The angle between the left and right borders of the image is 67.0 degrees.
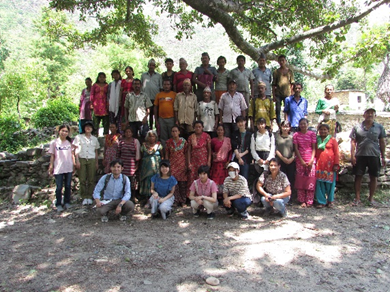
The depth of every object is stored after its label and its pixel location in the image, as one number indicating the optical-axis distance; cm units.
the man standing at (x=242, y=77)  649
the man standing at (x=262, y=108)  611
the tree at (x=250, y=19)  698
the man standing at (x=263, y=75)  667
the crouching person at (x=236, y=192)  507
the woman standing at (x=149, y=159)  582
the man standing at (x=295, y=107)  627
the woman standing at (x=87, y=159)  594
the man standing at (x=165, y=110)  619
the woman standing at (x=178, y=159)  581
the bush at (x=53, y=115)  1258
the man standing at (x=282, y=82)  669
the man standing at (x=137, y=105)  632
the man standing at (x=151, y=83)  667
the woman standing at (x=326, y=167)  568
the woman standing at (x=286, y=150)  579
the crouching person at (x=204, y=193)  509
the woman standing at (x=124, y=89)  661
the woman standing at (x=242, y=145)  571
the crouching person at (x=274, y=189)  514
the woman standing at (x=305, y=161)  573
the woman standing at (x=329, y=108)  614
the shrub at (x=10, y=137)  1018
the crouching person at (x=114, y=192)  511
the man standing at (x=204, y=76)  650
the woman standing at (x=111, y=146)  600
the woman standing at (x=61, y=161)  573
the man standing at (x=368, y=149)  568
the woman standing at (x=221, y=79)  659
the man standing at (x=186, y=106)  605
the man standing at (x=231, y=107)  609
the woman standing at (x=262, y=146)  563
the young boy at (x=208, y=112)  610
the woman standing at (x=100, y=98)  675
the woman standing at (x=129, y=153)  584
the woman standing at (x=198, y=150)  573
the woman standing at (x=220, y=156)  569
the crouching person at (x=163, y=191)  521
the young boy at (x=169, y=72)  655
